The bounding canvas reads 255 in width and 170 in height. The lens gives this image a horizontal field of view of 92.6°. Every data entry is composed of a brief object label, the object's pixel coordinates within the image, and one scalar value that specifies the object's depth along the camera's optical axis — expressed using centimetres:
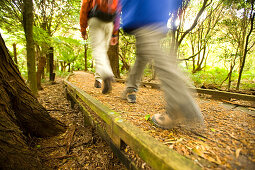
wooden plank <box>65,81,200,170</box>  69
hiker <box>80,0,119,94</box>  190
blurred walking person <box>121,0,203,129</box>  104
